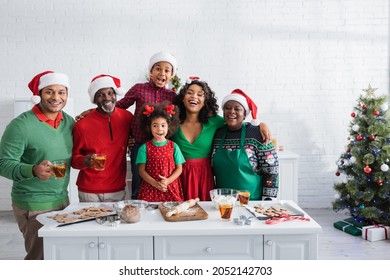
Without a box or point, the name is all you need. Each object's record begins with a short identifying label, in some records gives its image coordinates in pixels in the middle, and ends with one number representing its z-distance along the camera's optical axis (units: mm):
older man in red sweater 2832
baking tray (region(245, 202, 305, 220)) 2293
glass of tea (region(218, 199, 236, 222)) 2225
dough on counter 2178
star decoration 4648
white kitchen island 2100
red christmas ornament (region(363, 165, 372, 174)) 4422
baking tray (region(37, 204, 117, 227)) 2177
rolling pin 2245
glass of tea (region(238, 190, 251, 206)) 2492
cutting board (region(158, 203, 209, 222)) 2218
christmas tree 4477
